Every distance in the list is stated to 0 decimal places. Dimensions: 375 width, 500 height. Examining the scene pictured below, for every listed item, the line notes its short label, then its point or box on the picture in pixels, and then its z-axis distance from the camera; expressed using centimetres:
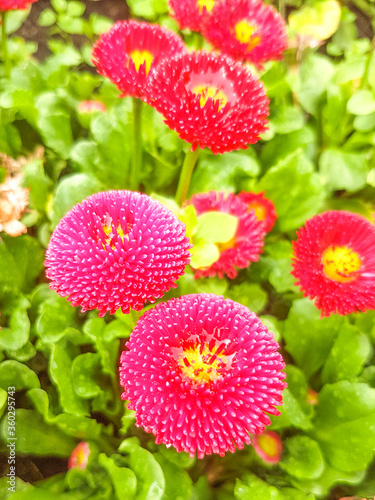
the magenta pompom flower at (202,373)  9
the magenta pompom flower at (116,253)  10
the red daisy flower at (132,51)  14
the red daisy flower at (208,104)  12
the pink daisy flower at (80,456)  15
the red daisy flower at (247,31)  16
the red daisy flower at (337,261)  14
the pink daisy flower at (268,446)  16
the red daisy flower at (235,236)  16
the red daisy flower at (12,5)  17
